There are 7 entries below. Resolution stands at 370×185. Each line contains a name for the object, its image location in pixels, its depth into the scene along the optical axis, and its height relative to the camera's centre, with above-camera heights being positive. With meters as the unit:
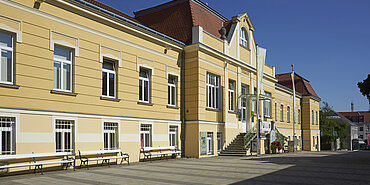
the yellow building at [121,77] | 13.24 +1.75
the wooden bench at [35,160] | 12.13 -1.73
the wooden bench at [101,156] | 14.89 -1.94
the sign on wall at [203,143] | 21.91 -1.92
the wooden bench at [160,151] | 18.77 -2.19
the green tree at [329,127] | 58.59 -2.93
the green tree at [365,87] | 20.23 +1.38
